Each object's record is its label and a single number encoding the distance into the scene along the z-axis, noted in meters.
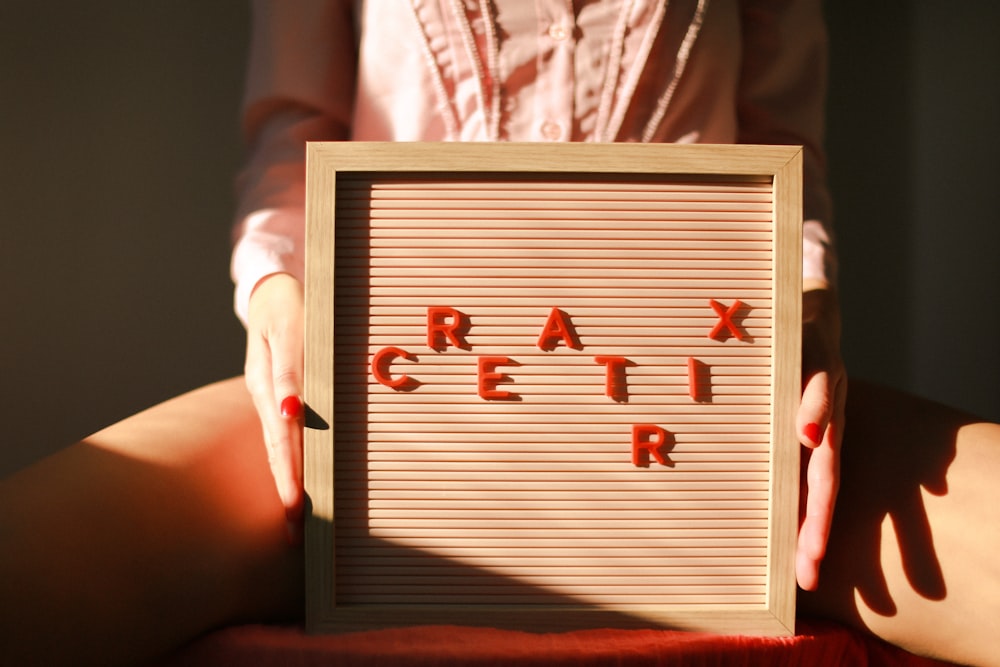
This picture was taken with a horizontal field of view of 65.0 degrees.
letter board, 0.55
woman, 0.51
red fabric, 0.51
